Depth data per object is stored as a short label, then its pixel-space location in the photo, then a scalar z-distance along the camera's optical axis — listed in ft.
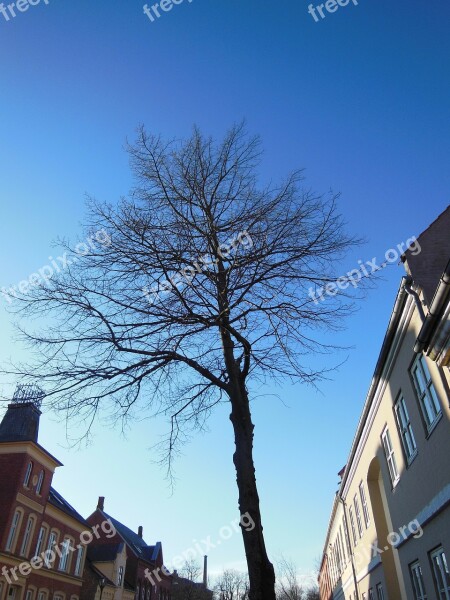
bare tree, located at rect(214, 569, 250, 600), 257.61
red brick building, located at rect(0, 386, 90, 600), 81.00
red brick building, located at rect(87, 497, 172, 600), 141.28
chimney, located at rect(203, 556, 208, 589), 294.15
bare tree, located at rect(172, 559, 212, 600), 200.54
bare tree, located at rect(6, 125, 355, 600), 30.12
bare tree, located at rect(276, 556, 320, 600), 211.41
